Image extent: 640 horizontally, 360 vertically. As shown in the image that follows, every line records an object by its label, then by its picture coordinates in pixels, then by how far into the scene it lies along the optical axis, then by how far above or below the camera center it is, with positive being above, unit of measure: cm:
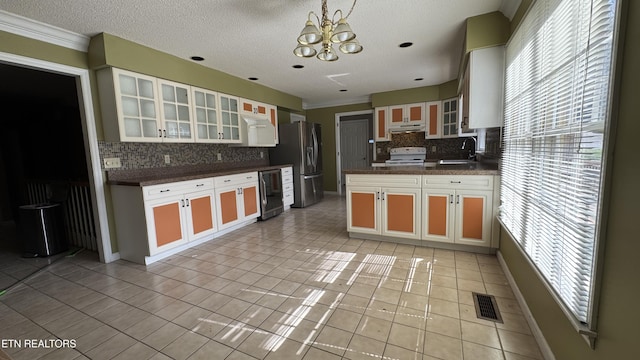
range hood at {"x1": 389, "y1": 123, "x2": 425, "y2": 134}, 545 +46
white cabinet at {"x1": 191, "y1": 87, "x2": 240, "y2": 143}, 373 +59
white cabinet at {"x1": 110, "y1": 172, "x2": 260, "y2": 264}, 282 -69
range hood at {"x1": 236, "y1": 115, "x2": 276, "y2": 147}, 447 +41
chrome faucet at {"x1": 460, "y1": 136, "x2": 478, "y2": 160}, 499 +3
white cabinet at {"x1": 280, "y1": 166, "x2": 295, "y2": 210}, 511 -68
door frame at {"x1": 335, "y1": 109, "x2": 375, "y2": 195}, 635 +25
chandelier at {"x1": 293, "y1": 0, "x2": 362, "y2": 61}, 199 +89
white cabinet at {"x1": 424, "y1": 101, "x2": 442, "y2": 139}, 529 +60
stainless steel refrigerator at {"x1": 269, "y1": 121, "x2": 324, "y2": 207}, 536 -4
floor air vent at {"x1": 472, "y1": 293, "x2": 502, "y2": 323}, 182 -117
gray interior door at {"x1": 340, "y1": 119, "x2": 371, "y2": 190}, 653 +18
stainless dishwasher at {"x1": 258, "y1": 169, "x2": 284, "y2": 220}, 450 -70
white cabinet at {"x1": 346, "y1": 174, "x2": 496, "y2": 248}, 278 -68
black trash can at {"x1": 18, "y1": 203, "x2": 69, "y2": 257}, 312 -83
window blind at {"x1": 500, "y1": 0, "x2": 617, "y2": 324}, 103 +4
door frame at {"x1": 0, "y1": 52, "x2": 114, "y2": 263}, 275 +5
